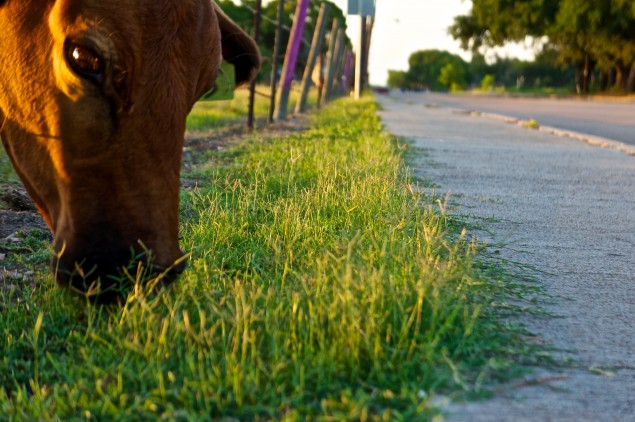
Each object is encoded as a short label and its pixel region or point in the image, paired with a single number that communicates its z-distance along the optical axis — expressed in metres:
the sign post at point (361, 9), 29.36
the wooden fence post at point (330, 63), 30.11
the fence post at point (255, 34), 13.83
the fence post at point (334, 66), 31.91
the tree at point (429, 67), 174.00
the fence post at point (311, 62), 21.14
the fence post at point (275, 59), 15.42
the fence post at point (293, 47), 16.14
